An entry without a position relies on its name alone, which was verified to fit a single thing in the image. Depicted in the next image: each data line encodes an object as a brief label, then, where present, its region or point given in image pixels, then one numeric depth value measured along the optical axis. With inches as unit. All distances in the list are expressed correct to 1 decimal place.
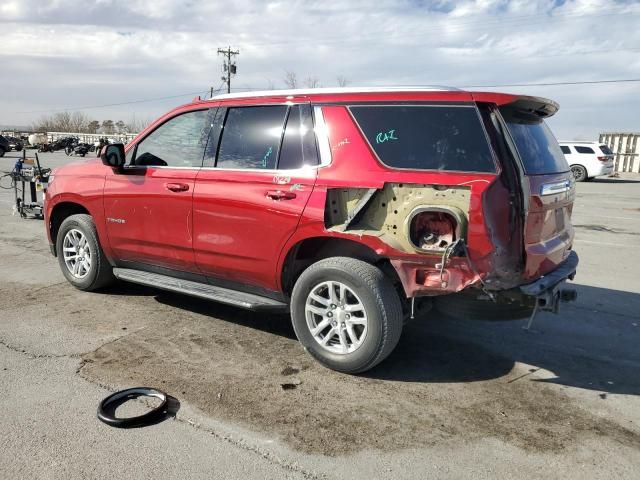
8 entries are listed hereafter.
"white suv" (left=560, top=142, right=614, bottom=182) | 938.1
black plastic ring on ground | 119.7
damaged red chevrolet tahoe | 134.4
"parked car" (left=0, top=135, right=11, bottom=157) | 1309.1
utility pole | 2150.1
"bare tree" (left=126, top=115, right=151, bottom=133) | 3546.3
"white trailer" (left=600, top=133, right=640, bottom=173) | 1293.1
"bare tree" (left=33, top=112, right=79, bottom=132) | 4001.0
